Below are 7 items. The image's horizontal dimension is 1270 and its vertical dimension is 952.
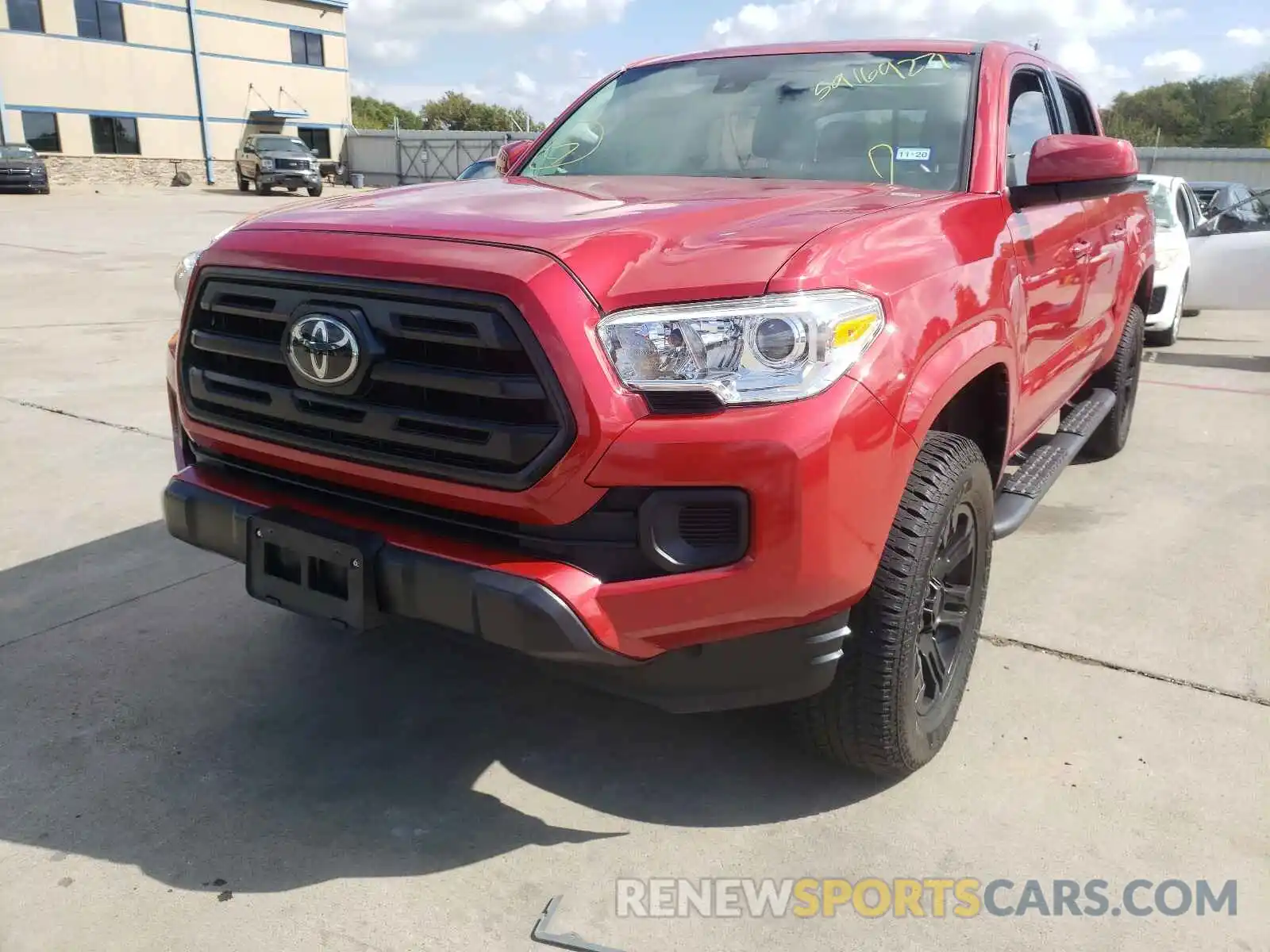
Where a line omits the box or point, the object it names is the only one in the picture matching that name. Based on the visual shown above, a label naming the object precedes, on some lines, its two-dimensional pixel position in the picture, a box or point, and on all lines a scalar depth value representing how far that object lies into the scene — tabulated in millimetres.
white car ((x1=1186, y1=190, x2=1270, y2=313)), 9148
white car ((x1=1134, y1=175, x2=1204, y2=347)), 8719
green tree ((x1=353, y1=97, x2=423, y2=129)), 84688
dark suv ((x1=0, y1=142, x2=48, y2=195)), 30469
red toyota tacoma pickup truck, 2070
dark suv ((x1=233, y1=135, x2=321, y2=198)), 33906
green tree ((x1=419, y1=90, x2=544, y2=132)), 86956
